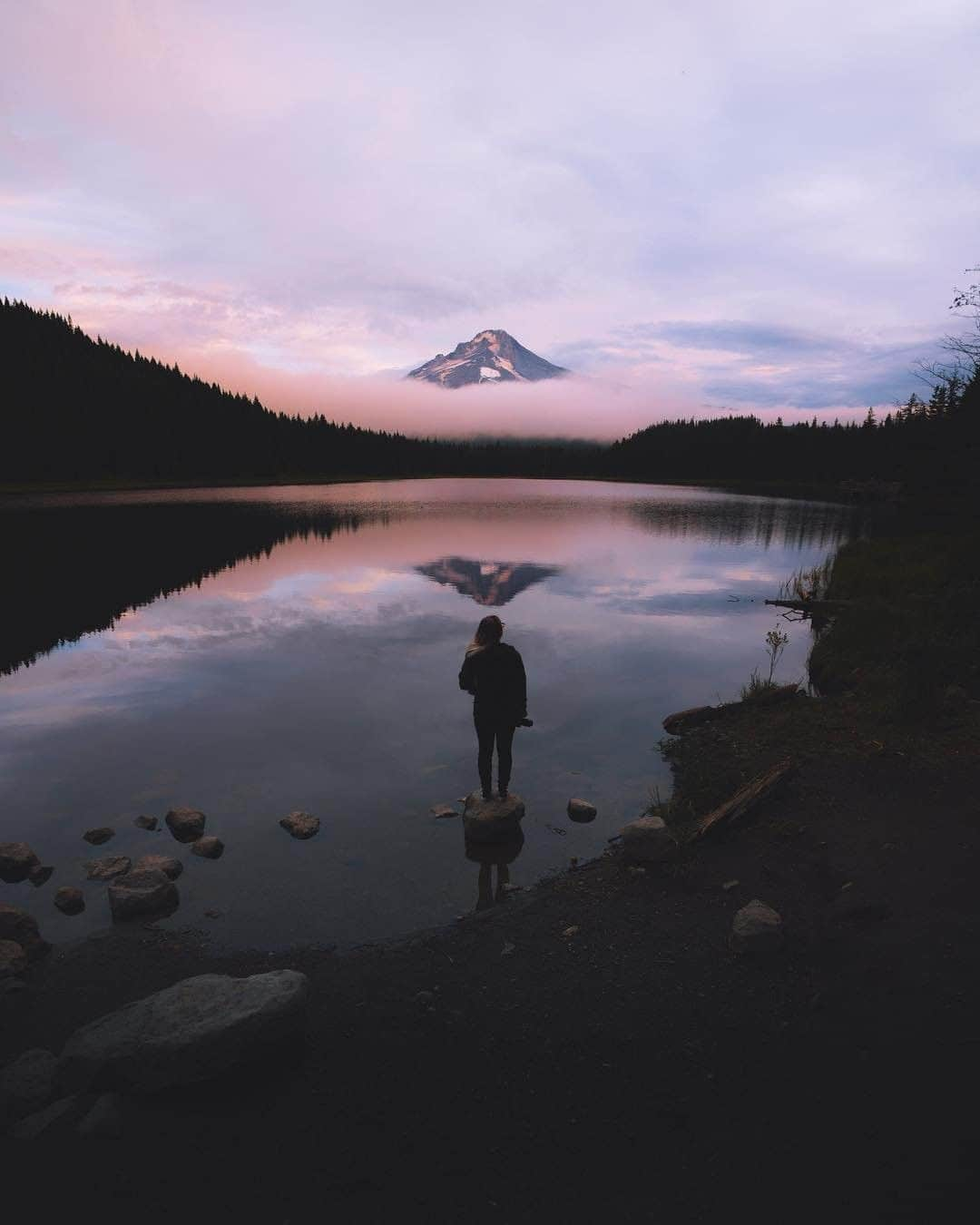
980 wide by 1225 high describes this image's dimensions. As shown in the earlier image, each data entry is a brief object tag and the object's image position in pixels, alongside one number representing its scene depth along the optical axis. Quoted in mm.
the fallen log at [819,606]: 23938
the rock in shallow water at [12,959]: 6816
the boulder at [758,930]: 6505
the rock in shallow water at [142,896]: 8031
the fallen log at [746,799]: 8773
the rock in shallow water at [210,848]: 9469
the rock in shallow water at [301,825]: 10023
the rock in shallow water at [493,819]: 9828
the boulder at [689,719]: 14252
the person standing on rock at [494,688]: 9859
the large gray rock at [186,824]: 10086
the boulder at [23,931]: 7242
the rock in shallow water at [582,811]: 10484
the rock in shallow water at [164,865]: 8953
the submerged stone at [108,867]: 8959
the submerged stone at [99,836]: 10000
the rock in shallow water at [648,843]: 8320
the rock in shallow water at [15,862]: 8984
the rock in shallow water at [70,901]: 8211
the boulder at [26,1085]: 5109
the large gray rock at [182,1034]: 5094
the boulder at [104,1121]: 4812
